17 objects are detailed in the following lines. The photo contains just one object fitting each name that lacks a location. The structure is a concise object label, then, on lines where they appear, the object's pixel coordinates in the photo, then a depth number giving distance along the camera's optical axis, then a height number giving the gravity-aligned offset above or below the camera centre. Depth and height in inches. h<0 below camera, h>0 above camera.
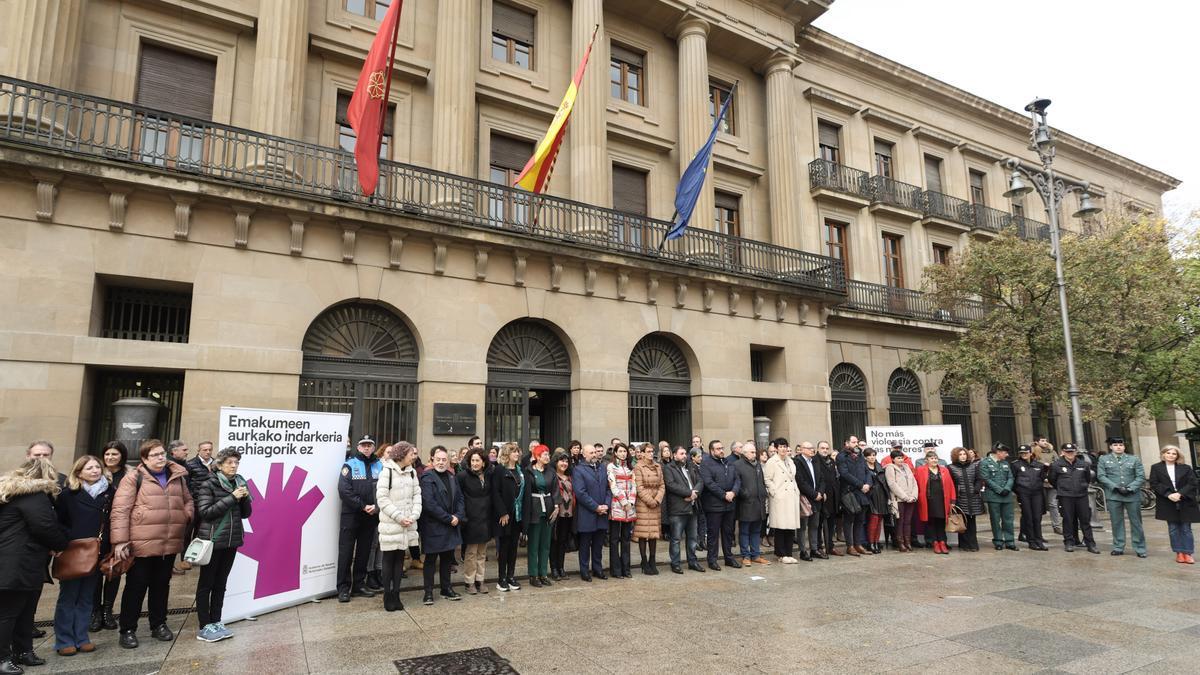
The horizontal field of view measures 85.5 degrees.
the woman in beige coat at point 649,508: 377.7 -44.5
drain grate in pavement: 209.7 -75.9
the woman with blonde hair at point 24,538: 199.5 -31.7
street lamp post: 550.3 +217.3
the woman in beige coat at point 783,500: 417.1 -44.0
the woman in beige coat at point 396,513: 289.7 -35.4
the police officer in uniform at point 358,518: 310.7 -41.0
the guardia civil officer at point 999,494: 476.4 -47.1
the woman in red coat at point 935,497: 461.4 -47.3
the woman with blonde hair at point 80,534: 223.5 -33.8
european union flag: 601.6 +226.2
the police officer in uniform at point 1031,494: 478.3 -47.3
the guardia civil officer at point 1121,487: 436.5 -39.6
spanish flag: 539.8 +234.7
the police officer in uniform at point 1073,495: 463.2 -46.8
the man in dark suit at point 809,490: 428.8 -38.9
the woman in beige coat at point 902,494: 460.4 -44.6
